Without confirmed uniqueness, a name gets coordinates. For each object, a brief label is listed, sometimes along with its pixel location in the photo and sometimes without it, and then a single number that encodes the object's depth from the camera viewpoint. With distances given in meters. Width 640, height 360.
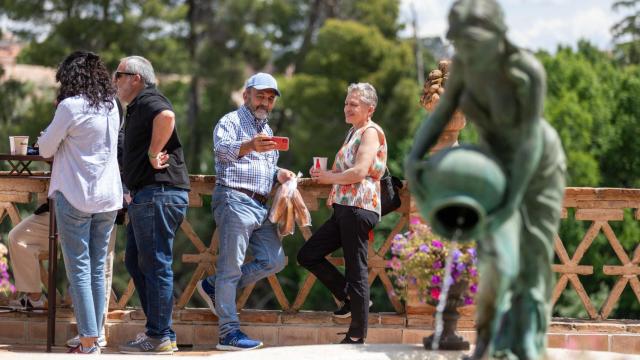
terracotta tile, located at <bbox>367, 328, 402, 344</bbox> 12.69
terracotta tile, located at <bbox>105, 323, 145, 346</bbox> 12.82
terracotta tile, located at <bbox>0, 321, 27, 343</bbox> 12.96
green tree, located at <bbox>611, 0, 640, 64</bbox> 58.92
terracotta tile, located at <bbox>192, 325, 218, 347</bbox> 12.90
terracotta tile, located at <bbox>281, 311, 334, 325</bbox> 12.99
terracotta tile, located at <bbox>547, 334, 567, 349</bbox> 12.69
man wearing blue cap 12.05
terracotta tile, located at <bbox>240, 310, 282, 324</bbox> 13.01
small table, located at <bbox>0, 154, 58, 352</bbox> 12.05
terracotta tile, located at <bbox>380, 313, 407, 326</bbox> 12.79
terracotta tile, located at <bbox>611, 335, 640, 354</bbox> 12.78
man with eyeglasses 11.73
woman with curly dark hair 11.34
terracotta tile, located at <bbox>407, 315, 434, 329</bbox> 12.76
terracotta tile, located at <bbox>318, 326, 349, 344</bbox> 12.65
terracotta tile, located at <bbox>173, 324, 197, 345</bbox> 12.91
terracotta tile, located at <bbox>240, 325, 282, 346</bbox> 12.85
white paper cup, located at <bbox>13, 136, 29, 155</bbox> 12.23
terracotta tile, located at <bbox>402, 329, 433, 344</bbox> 12.61
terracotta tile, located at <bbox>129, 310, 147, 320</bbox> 13.07
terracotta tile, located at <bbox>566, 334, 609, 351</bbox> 12.67
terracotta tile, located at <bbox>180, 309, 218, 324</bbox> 12.90
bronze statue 7.99
